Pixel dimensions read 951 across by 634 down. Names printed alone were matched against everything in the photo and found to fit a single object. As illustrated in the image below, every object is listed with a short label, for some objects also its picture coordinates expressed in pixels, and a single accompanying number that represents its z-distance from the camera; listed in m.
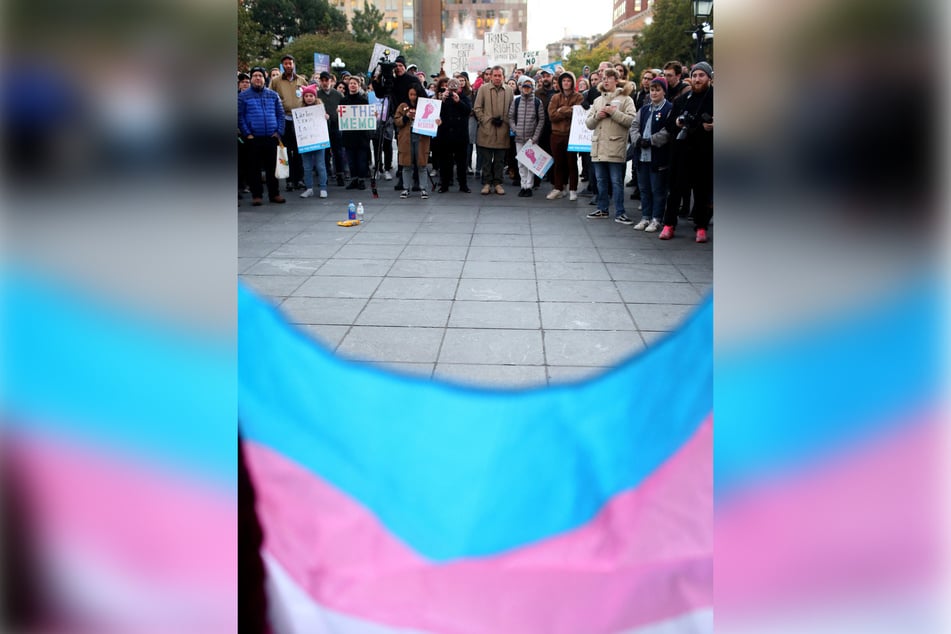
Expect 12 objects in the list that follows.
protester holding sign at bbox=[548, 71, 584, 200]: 12.41
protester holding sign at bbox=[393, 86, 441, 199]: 13.00
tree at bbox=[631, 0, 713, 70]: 51.28
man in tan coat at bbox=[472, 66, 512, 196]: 13.12
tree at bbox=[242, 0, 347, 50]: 58.19
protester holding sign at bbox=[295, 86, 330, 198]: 12.92
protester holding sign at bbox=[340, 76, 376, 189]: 13.19
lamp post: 12.06
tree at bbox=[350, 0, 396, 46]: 85.31
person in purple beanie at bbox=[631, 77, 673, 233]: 9.38
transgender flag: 2.03
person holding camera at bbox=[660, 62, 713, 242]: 7.98
